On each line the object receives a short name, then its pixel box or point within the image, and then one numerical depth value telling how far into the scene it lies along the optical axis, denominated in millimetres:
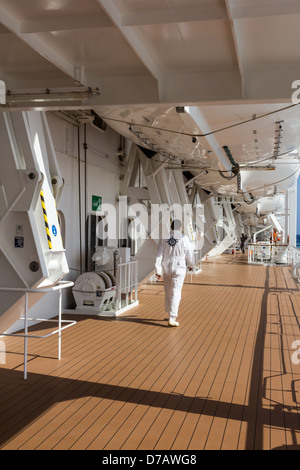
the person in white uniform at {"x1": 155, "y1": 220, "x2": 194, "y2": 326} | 7466
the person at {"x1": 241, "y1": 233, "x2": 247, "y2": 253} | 34844
